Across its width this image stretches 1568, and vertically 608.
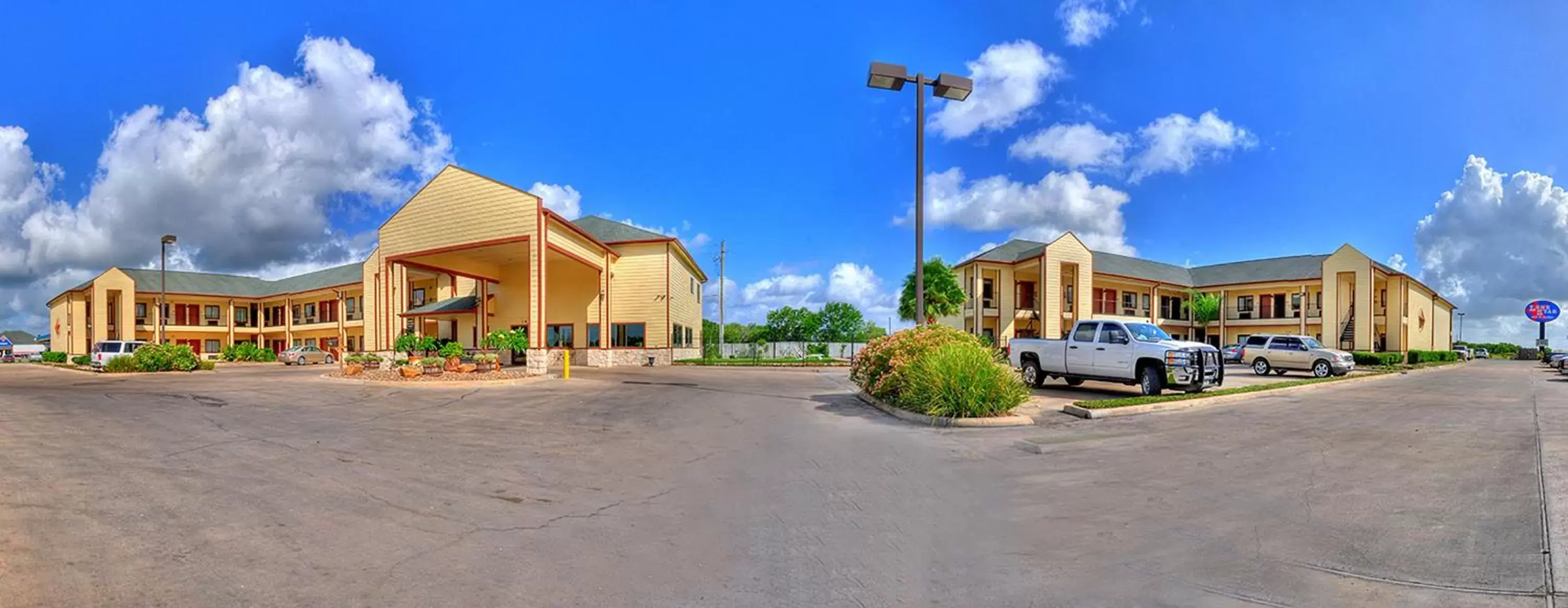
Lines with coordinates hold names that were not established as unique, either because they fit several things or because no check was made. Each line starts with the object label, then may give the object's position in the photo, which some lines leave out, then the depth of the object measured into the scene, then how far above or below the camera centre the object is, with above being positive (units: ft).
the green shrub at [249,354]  161.27 -8.00
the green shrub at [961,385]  38.40 -3.85
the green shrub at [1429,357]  127.13 -8.11
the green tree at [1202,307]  169.89 +1.44
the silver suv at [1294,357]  85.87 -5.33
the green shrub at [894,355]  45.16 -2.62
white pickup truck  51.47 -3.39
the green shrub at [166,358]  103.45 -5.83
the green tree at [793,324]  201.16 -2.62
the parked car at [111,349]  112.78 -5.01
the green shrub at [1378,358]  114.93 -7.24
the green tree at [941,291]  129.39 +4.23
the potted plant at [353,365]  84.69 -5.71
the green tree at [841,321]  203.92 -1.64
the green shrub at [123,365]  103.86 -6.61
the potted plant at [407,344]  90.84 -3.38
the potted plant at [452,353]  82.02 -4.10
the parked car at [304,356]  151.23 -8.20
